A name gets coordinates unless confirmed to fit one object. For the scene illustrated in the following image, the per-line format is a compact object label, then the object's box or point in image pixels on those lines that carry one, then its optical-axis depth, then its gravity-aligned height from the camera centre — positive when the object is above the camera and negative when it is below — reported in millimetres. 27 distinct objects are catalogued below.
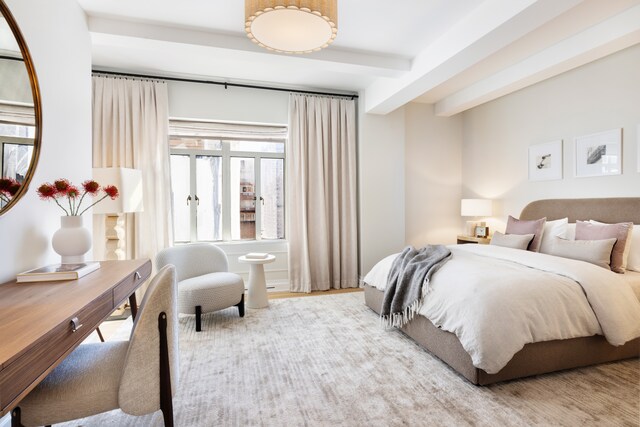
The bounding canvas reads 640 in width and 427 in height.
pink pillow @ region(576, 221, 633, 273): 2760 -239
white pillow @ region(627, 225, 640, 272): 2820 -381
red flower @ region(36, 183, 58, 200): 1760 +96
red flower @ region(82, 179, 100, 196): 2039 +135
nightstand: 4458 -428
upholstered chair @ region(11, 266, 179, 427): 1201 -637
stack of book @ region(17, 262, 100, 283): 1629 -310
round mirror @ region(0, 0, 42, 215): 1574 +471
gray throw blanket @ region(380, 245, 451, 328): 2639 -601
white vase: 1896 -172
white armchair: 3061 -680
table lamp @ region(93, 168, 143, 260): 3092 +56
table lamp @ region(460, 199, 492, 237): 4594 +2
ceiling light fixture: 1877 +1102
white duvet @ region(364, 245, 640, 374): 2016 -636
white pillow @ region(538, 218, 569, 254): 3354 -250
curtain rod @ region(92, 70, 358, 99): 3855 +1547
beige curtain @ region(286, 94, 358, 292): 4480 +199
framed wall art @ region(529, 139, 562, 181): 3855 +535
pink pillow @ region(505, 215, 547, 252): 3496 -230
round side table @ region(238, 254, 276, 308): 3689 -839
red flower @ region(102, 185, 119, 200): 2229 +119
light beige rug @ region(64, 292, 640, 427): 1801 -1099
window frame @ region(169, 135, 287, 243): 4375 +468
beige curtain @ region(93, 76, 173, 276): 3779 +722
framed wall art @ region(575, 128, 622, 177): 3270 +529
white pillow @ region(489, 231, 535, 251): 3469 -347
